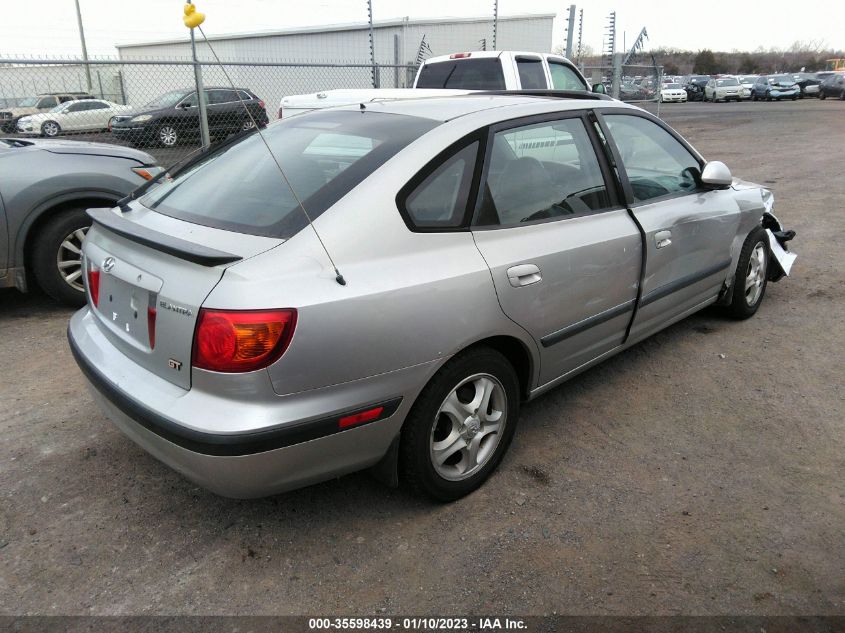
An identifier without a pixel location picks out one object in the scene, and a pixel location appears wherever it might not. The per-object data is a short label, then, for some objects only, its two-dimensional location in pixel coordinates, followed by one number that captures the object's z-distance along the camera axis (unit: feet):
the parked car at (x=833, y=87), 118.42
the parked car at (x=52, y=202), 14.90
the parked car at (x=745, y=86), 124.85
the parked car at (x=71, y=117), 39.09
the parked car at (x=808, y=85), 129.49
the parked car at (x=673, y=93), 126.11
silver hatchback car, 6.87
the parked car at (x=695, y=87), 137.49
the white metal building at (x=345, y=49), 55.21
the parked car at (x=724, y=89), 124.47
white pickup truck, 25.16
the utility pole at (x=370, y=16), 31.68
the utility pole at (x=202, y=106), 25.59
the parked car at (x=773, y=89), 123.13
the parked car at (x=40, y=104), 41.65
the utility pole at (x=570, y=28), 39.56
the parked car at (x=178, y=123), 28.89
